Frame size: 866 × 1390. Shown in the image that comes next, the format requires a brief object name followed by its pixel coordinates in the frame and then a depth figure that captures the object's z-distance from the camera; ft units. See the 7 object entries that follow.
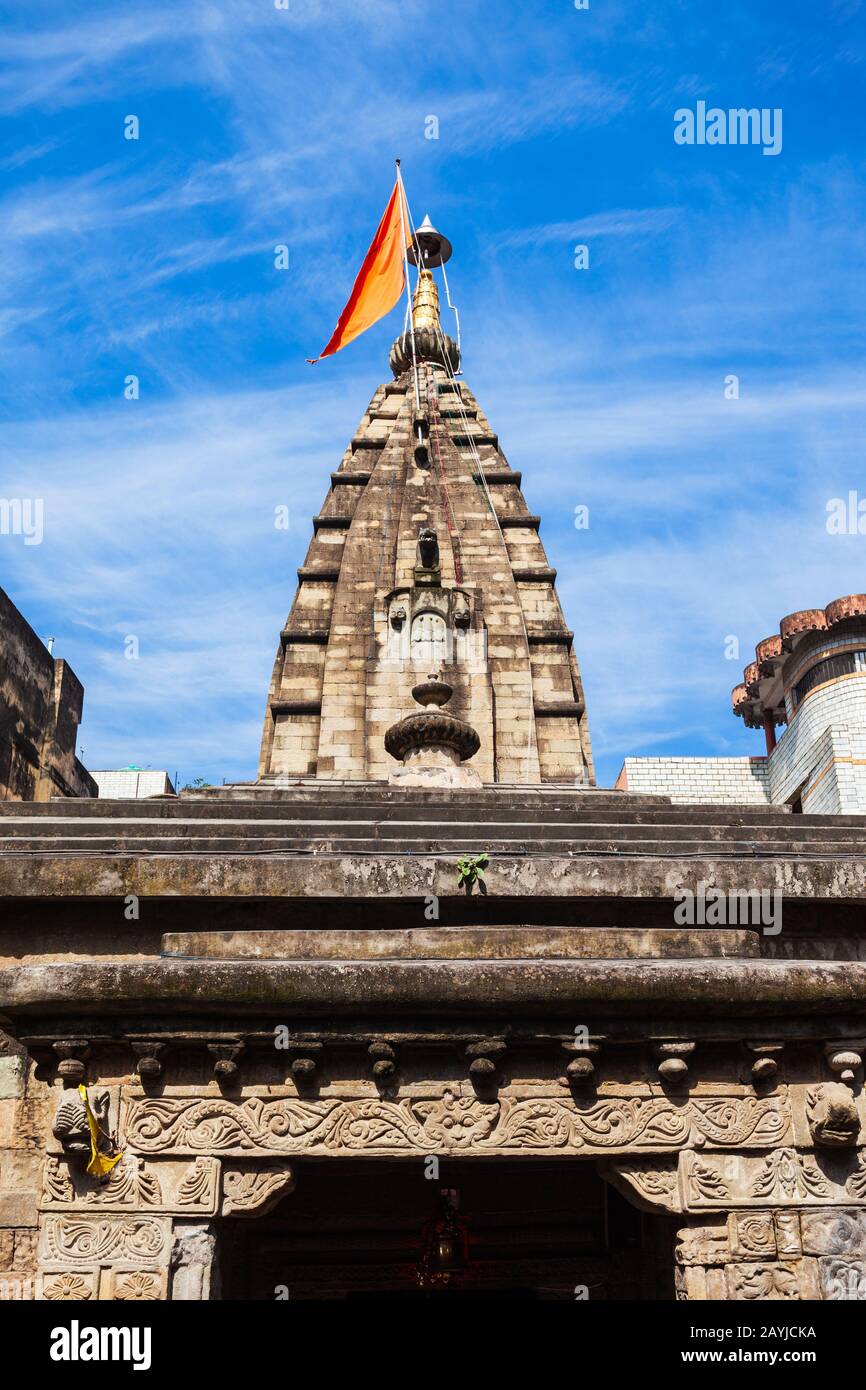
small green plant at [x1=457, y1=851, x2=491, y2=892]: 26.89
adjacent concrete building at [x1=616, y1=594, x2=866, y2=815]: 84.84
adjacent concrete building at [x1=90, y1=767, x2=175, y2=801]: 108.58
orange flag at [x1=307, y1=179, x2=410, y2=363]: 87.56
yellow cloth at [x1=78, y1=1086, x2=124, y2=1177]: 22.94
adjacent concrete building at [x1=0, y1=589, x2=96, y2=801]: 54.24
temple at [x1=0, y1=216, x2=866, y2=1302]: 23.24
